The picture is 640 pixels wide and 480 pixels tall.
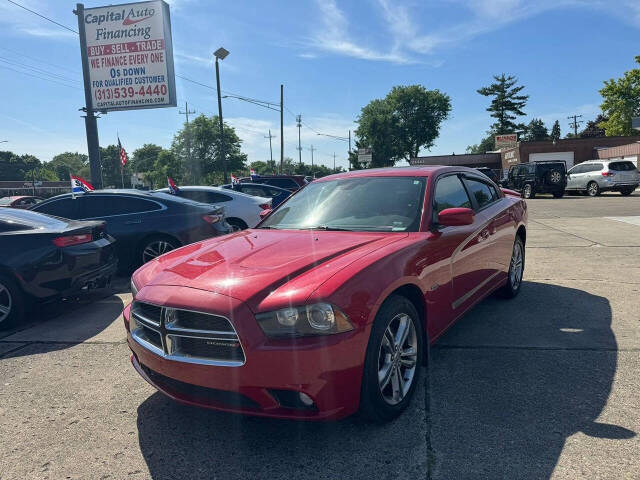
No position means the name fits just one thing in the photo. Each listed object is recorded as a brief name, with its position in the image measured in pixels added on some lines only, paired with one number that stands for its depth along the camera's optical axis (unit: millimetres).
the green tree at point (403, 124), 75625
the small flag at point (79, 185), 10172
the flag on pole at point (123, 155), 43156
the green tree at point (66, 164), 136575
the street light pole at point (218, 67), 25703
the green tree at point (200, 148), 66188
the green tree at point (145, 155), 124312
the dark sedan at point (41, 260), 4855
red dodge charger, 2252
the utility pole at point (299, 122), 82812
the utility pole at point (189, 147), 66688
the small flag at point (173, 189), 9620
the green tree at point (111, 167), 114225
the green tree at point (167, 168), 69250
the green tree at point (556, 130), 121500
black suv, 23938
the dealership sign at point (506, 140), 63844
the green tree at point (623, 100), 48938
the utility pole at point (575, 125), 97131
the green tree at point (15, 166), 105875
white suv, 22312
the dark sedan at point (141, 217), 7031
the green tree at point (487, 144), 100025
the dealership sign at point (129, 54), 17016
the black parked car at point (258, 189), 13602
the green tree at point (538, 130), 113362
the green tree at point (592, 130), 83781
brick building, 48625
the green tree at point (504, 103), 78650
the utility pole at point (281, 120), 41694
